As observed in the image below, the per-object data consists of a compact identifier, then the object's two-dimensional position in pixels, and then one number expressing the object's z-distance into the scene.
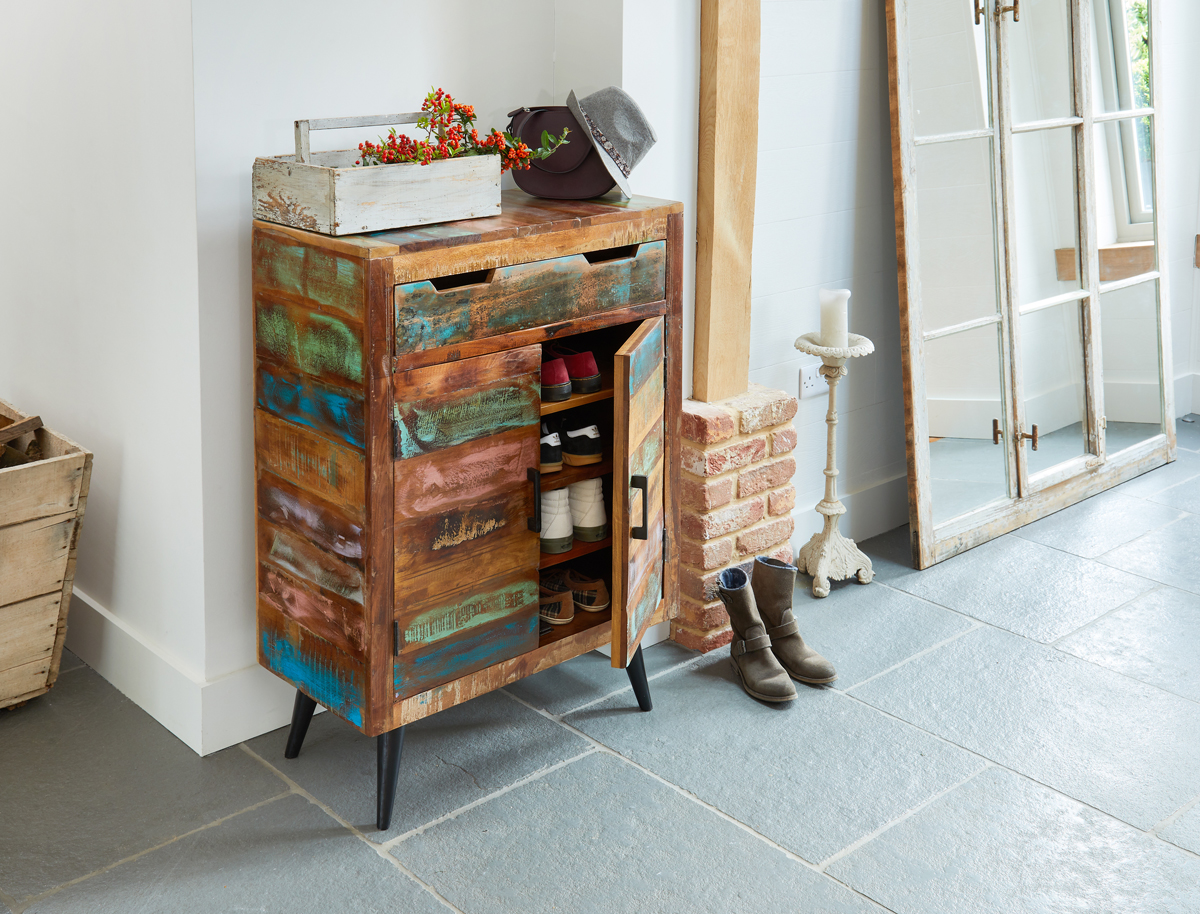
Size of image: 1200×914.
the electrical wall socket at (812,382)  2.98
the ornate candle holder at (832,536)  2.81
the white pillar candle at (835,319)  2.78
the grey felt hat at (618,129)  2.08
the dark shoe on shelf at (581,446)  2.13
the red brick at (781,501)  2.72
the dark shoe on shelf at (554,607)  2.21
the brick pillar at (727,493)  2.53
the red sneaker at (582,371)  2.10
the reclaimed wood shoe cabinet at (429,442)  1.77
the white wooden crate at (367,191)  1.74
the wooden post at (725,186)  2.42
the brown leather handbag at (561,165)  2.07
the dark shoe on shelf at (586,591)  2.25
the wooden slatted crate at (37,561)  2.18
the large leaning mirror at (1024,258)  3.02
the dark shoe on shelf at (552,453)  2.08
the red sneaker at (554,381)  2.06
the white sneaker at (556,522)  2.12
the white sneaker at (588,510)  2.17
